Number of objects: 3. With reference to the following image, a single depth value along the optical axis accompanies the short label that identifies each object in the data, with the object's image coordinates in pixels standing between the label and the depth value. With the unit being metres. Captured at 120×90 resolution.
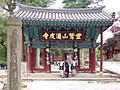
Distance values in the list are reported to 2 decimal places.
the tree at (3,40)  18.42
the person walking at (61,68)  11.02
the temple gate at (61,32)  11.87
